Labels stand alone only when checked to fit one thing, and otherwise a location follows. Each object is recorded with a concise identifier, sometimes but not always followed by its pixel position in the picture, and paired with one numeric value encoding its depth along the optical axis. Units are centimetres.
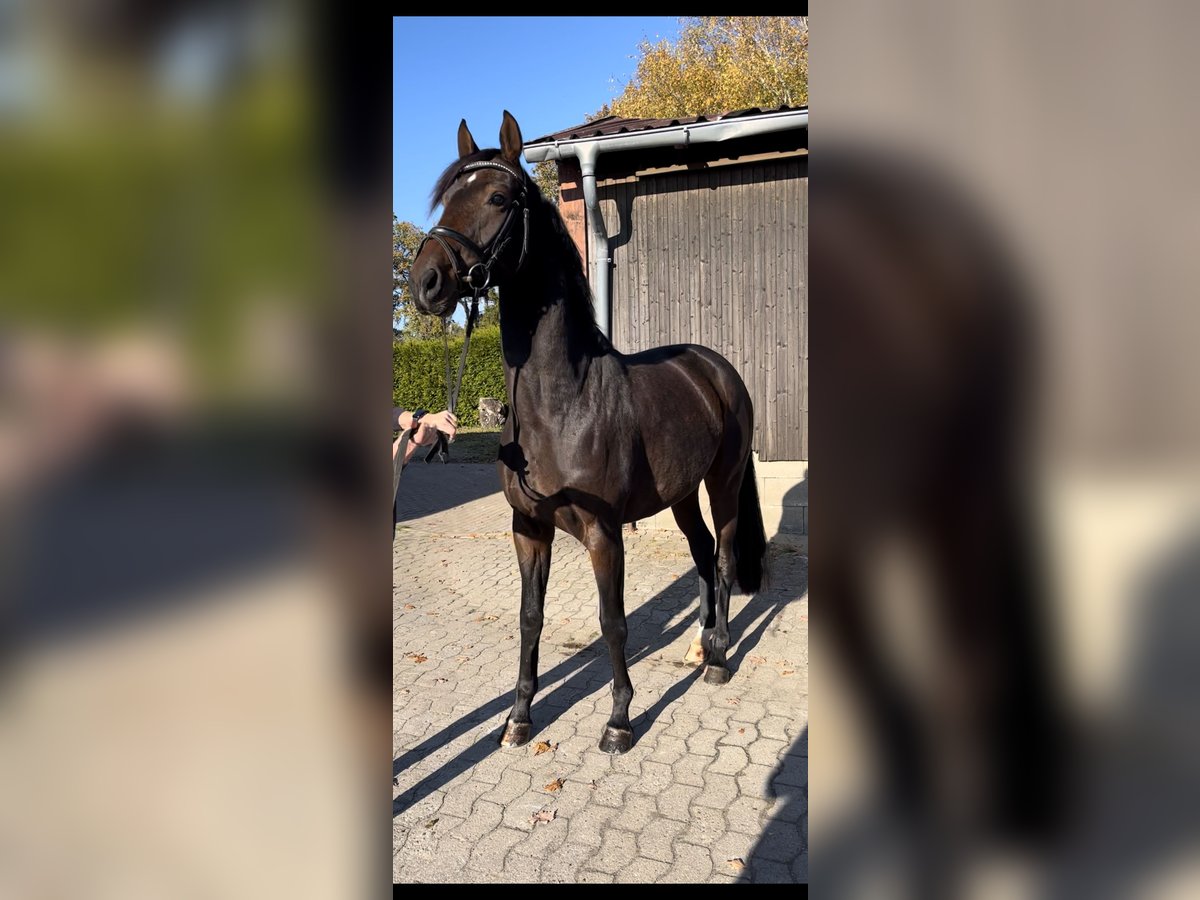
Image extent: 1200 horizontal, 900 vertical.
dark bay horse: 268
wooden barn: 656
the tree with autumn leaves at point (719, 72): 1948
